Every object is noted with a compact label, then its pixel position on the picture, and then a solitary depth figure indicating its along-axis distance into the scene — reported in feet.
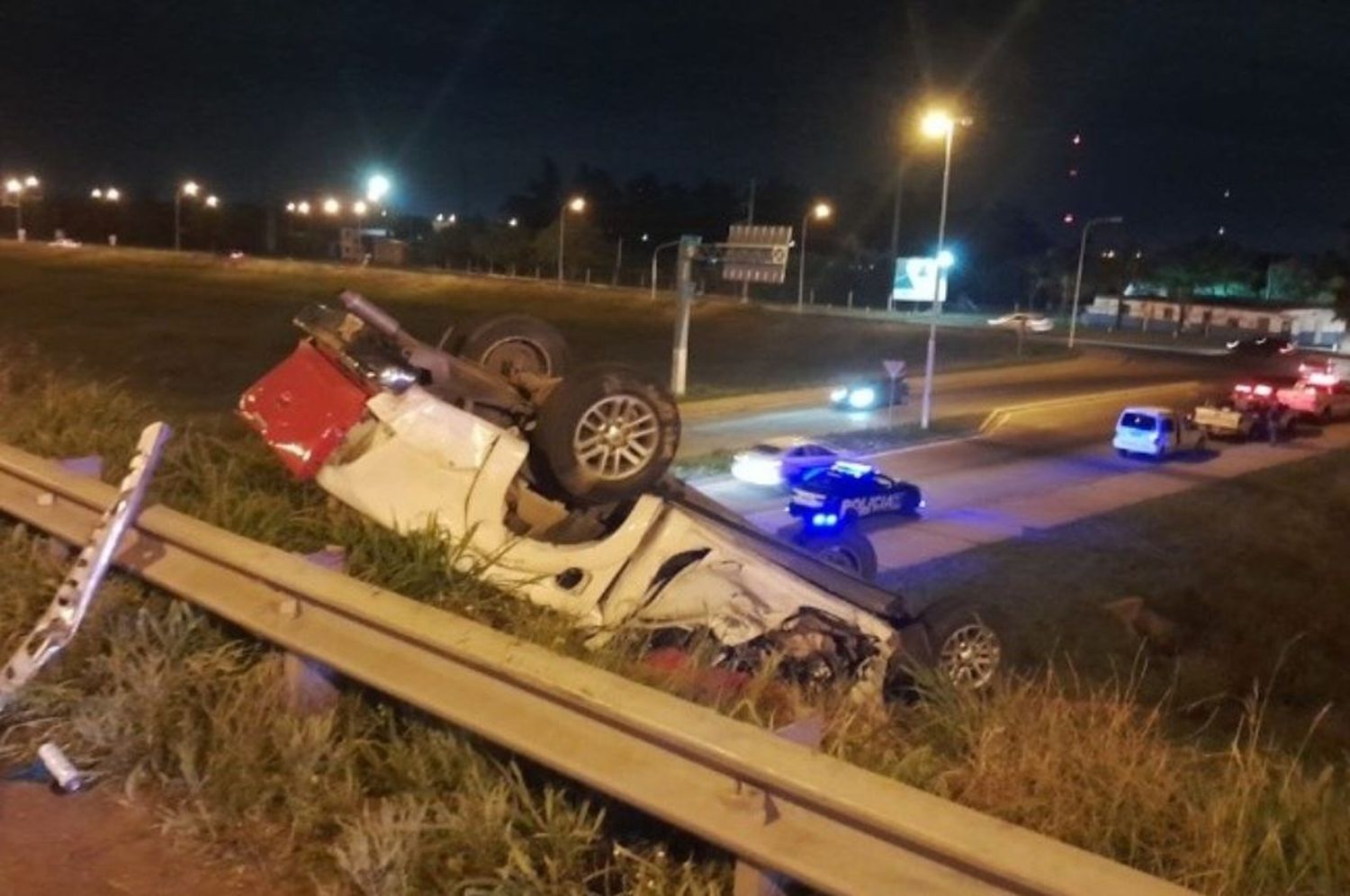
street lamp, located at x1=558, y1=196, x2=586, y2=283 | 371.35
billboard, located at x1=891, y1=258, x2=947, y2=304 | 178.60
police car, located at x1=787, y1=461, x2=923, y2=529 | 84.02
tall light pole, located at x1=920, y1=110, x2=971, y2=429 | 134.72
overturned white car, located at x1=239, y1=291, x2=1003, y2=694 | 16.52
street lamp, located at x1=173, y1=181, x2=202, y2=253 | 435.12
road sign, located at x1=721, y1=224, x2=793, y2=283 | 140.36
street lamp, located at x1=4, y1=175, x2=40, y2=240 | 433.89
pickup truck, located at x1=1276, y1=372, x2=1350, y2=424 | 158.20
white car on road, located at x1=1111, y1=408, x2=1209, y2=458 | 125.18
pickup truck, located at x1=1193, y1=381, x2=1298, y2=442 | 139.74
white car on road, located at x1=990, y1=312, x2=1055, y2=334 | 280.92
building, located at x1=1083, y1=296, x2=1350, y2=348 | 364.99
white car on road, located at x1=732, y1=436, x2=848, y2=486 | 95.20
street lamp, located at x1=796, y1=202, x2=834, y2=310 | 319.06
